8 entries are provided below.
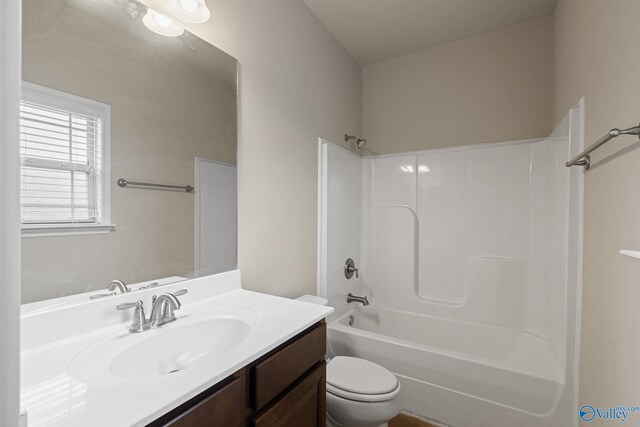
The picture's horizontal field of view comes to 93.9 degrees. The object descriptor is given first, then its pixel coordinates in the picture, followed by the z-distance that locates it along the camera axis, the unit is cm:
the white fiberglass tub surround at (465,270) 156
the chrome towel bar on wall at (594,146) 84
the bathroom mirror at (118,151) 86
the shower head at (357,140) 253
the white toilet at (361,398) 140
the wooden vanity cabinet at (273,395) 71
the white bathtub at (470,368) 152
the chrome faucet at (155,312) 99
